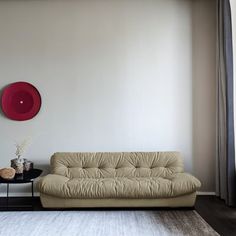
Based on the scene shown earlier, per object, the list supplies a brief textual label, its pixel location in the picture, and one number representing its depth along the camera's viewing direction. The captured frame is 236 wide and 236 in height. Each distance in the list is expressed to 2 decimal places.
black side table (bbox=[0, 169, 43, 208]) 3.62
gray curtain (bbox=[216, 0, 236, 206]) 3.74
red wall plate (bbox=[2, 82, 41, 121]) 4.36
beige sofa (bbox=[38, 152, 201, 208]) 3.55
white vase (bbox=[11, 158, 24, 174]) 3.89
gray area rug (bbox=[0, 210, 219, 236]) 2.95
